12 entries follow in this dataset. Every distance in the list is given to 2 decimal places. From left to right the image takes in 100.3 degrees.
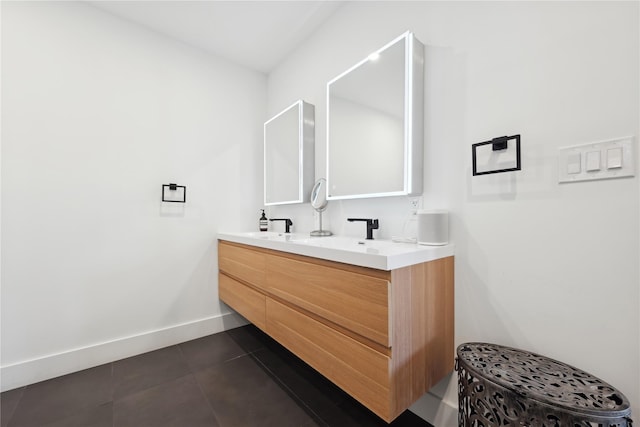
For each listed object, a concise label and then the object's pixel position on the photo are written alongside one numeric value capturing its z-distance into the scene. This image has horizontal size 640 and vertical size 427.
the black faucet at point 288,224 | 2.37
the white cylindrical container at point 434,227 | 1.25
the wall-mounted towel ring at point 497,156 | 1.08
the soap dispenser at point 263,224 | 2.62
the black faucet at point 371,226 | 1.59
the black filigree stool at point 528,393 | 0.71
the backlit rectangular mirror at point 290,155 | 2.19
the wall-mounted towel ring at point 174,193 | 2.17
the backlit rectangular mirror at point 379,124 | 1.40
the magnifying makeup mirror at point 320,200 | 1.98
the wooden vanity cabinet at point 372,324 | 1.00
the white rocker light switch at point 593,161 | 0.90
